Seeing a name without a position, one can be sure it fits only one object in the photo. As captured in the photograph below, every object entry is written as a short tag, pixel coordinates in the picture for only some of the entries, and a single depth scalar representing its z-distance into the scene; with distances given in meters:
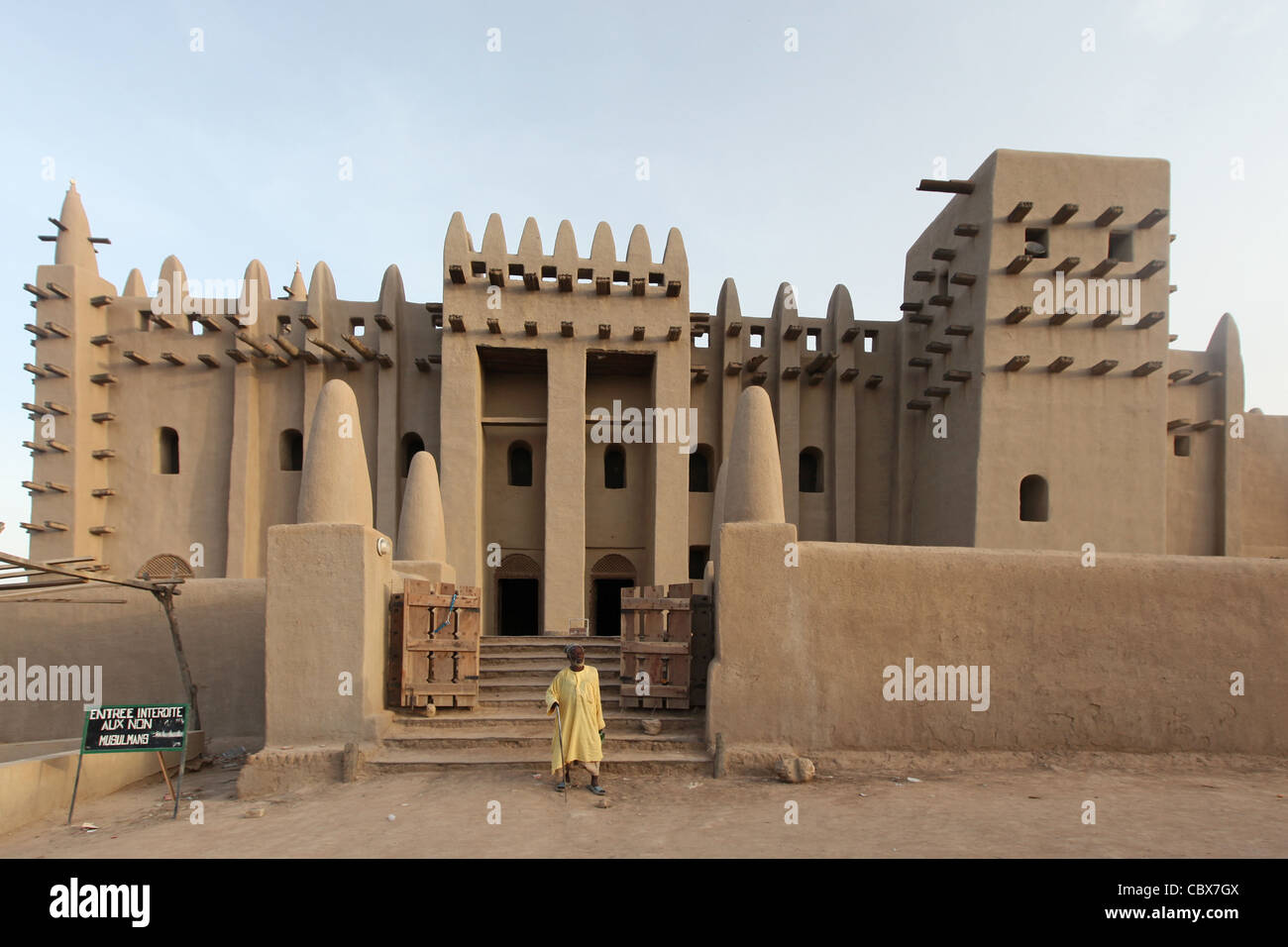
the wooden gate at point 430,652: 10.28
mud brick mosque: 17.20
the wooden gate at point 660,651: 10.37
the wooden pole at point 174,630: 9.88
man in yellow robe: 8.59
